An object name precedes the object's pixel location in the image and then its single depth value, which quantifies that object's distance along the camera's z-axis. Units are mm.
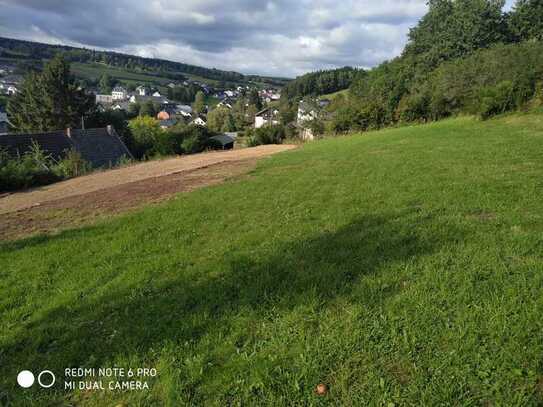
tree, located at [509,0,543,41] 37531
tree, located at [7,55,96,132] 39281
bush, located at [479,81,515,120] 17281
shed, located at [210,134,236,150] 37969
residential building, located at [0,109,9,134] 52875
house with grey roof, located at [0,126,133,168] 23016
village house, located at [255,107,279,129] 71212
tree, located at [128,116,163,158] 35094
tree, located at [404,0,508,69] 36312
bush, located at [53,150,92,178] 18547
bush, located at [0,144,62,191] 14789
